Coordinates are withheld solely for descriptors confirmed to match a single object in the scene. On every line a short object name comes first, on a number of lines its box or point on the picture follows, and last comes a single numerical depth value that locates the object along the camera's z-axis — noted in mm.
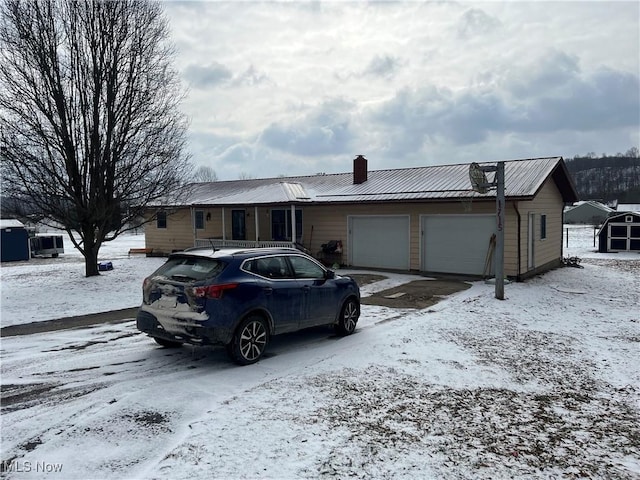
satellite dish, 11750
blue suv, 5871
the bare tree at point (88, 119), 13516
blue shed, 25328
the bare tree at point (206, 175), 80844
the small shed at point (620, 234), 25266
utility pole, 11320
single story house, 14547
